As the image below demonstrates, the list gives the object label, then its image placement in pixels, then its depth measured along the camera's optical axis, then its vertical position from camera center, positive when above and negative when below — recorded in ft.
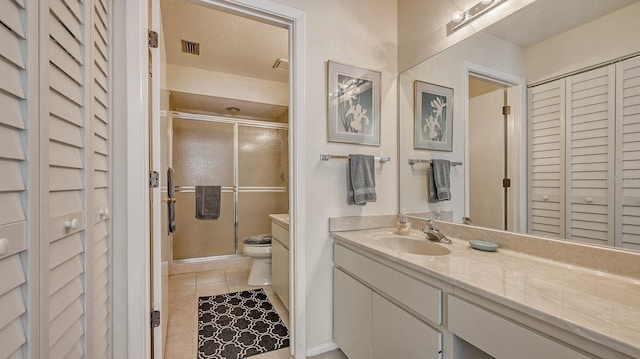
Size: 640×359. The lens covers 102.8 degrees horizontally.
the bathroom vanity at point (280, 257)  6.74 -2.30
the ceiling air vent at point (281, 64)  9.08 +4.10
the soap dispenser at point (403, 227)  5.32 -1.06
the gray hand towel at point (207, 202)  10.68 -1.08
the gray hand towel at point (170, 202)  5.57 -0.55
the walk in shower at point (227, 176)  10.75 +0.02
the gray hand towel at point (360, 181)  5.54 -0.11
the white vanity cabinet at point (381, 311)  3.20 -2.05
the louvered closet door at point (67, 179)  2.10 -0.02
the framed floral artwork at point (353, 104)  5.54 +1.61
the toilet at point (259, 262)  8.85 -3.03
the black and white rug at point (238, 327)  5.49 -3.73
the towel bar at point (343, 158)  5.41 +0.41
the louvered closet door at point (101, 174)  3.00 +0.03
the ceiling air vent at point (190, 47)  7.95 +4.14
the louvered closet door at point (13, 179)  1.55 -0.02
